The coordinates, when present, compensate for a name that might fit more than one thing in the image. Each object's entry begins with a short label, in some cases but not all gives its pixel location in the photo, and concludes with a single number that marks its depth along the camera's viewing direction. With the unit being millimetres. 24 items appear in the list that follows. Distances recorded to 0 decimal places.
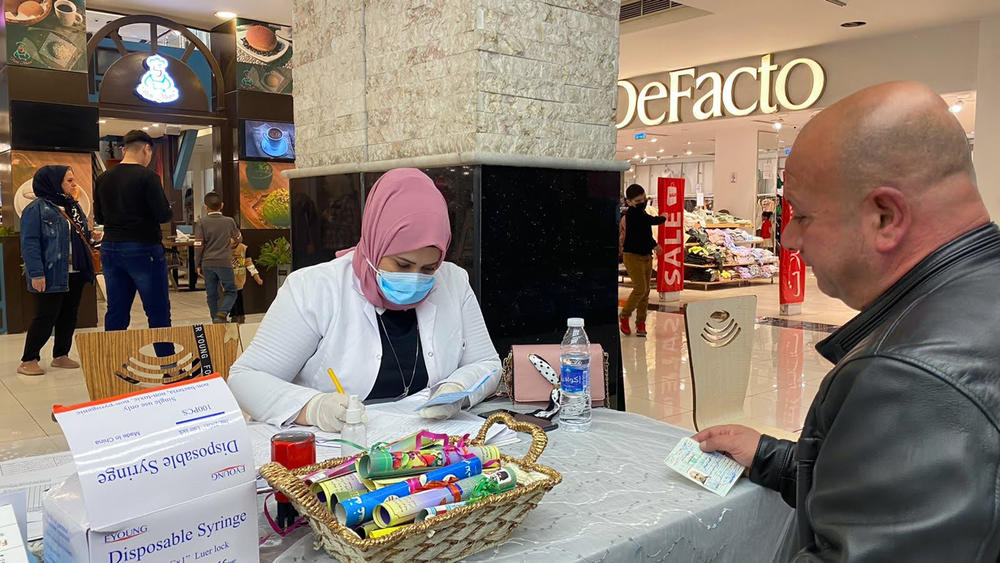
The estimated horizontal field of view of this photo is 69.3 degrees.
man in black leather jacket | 661
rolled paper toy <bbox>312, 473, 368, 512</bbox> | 1085
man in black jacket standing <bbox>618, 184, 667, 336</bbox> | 7836
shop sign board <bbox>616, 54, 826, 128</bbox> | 10236
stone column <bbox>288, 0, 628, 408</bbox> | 2697
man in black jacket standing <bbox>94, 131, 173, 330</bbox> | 5113
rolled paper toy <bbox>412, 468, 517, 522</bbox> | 1048
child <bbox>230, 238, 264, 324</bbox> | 7805
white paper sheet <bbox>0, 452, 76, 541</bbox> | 1347
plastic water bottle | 1829
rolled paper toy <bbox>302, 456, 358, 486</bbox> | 1175
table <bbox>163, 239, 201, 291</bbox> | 11612
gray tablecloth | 1169
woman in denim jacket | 5301
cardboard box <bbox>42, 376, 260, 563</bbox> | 904
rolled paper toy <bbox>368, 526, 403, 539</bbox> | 1011
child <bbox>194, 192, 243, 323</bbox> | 7293
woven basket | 979
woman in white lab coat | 1929
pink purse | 2031
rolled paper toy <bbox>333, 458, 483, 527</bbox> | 1040
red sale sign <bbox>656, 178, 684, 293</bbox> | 9961
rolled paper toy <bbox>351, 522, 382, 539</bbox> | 1022
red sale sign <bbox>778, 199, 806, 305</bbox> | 9109
